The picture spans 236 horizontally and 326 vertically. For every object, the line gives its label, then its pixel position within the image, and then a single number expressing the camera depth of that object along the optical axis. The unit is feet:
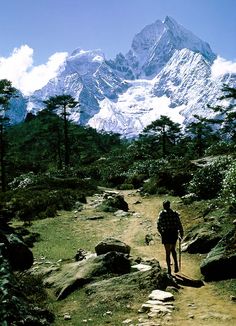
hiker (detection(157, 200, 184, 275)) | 48.24
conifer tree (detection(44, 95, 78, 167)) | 190.90
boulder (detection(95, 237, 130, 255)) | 53.16
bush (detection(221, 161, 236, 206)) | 60.23
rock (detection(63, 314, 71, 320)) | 36.24
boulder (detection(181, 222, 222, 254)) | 54.70
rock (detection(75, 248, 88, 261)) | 53.31
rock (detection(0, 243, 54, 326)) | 29.22
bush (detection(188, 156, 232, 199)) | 92.85
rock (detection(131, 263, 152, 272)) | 44.53
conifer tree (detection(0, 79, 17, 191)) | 119.65
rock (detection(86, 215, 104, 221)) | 83.68
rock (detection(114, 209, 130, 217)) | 87.15
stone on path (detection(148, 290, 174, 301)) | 37.91
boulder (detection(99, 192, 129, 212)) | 91.76
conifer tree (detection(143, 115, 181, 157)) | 229.45
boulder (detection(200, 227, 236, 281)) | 43.47
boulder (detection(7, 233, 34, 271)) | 53.01
